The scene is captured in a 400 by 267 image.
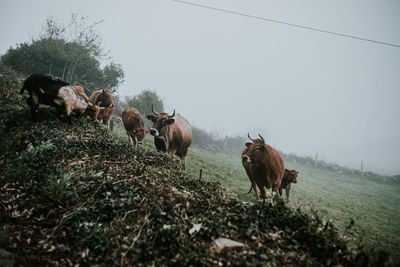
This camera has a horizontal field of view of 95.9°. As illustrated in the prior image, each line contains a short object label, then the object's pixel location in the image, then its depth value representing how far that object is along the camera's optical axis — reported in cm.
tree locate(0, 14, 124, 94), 1716
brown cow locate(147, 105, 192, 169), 746
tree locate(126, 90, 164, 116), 2152
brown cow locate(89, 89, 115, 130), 956
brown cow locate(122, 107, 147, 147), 935
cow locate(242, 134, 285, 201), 605
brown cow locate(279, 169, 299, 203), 797
